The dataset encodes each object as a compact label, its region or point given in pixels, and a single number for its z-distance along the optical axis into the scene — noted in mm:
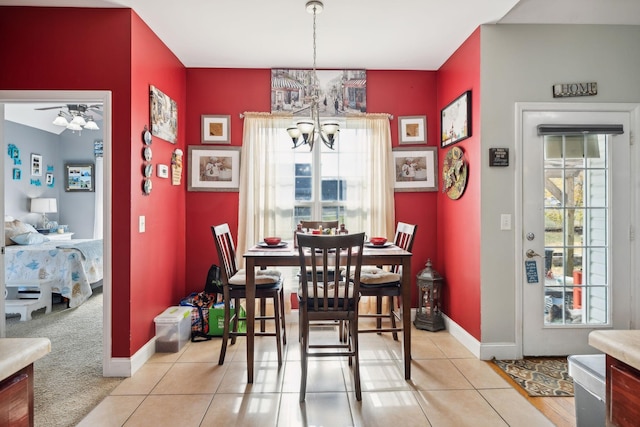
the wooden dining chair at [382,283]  2842
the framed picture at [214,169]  3912
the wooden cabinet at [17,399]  763
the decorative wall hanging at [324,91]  3941
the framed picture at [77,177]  6633
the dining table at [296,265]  2547
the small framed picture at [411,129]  3992
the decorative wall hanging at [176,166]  3555
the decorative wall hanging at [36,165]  6066
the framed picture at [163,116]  3057
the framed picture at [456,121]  3176
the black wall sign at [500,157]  2936
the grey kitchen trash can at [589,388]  1350
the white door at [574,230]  2928
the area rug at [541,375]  2409
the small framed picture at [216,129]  3924
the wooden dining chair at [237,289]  2787
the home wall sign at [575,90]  2936
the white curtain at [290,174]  3904
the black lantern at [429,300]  3592
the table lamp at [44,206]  5902
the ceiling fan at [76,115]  4840
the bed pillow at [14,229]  4762
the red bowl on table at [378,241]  2943
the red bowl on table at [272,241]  2969
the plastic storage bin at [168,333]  3084
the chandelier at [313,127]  2633
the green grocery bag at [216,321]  3381
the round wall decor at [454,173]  3303
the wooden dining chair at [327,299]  2242
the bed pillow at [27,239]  4691
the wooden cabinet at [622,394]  837
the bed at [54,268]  4133
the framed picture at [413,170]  3984
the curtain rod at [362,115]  3959
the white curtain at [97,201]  6548
